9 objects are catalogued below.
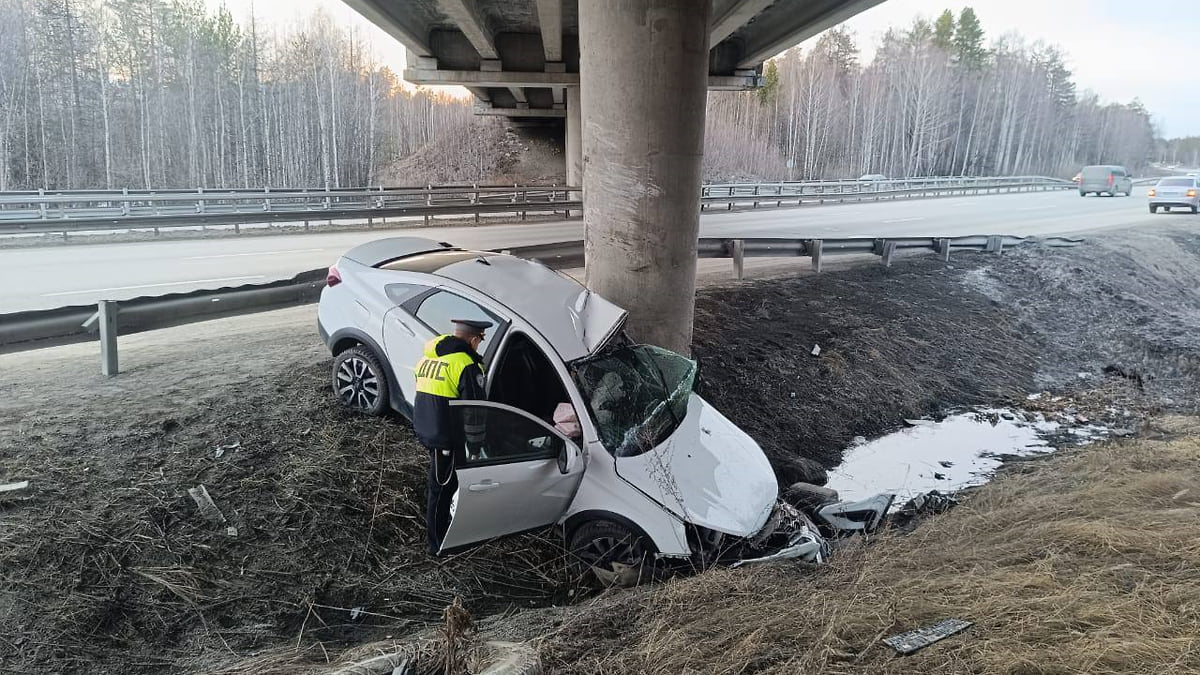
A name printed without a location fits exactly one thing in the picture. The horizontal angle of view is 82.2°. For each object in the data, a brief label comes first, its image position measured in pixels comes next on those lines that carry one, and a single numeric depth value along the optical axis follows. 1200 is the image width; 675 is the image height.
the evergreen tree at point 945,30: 79.31
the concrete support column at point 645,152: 7.26
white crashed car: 4.59
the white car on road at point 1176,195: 31.16
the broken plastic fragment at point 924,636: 2.87
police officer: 4.41
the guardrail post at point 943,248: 17.13
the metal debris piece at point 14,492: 4.62
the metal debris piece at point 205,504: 4.91
